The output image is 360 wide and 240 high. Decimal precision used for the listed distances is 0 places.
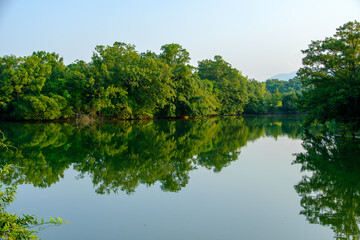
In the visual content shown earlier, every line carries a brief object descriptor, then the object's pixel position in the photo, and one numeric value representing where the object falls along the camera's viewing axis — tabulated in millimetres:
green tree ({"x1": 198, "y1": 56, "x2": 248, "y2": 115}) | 54875
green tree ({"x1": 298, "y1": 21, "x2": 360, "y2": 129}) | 16844
